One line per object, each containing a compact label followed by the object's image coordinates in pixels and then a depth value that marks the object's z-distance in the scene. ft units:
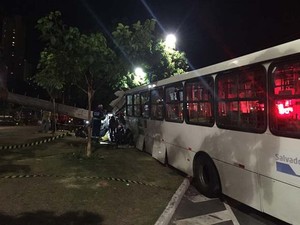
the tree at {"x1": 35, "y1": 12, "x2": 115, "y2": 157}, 26.07
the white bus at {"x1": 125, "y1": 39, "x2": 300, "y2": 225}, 12.09
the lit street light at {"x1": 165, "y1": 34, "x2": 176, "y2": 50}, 45.65
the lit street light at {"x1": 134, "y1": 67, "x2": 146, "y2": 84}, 45.61
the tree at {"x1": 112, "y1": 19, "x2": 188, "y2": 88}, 28.00
